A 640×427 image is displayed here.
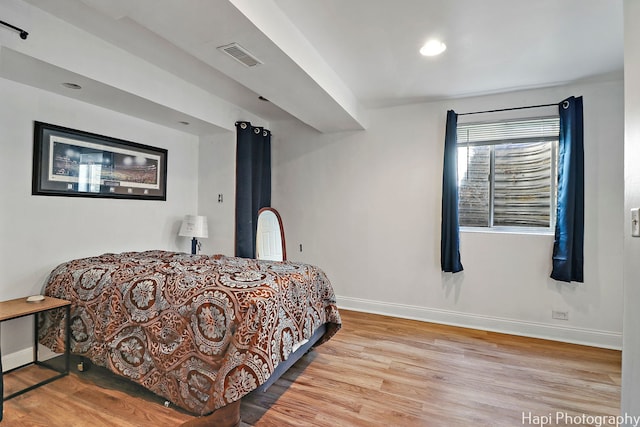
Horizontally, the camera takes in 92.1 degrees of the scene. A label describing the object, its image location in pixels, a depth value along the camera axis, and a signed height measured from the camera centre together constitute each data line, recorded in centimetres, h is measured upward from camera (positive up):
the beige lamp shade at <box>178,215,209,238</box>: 366 -18
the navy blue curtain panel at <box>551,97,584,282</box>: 300 +24
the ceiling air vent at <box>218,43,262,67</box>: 201 +108
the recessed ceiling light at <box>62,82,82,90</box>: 248 +101
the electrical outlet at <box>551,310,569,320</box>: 312 -96
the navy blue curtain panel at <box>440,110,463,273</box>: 343 +16
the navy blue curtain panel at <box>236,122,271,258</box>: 385 +38
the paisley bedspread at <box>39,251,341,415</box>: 174 -70
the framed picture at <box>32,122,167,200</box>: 256 +42
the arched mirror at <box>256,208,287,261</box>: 418 -32
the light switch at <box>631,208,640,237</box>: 112 +0
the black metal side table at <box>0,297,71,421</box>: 204 -70
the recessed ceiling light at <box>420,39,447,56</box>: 239 +136
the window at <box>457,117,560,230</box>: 327 +51
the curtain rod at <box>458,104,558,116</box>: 319 +119
